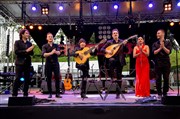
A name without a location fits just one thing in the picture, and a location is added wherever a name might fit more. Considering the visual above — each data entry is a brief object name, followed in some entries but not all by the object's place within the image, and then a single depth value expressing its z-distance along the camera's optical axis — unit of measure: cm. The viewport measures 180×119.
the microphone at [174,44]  644
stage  495
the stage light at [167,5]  1382
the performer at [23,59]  657
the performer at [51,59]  755
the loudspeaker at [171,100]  506
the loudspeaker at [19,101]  507
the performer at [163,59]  684
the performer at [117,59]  714
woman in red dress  819
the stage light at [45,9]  1446
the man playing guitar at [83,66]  775
